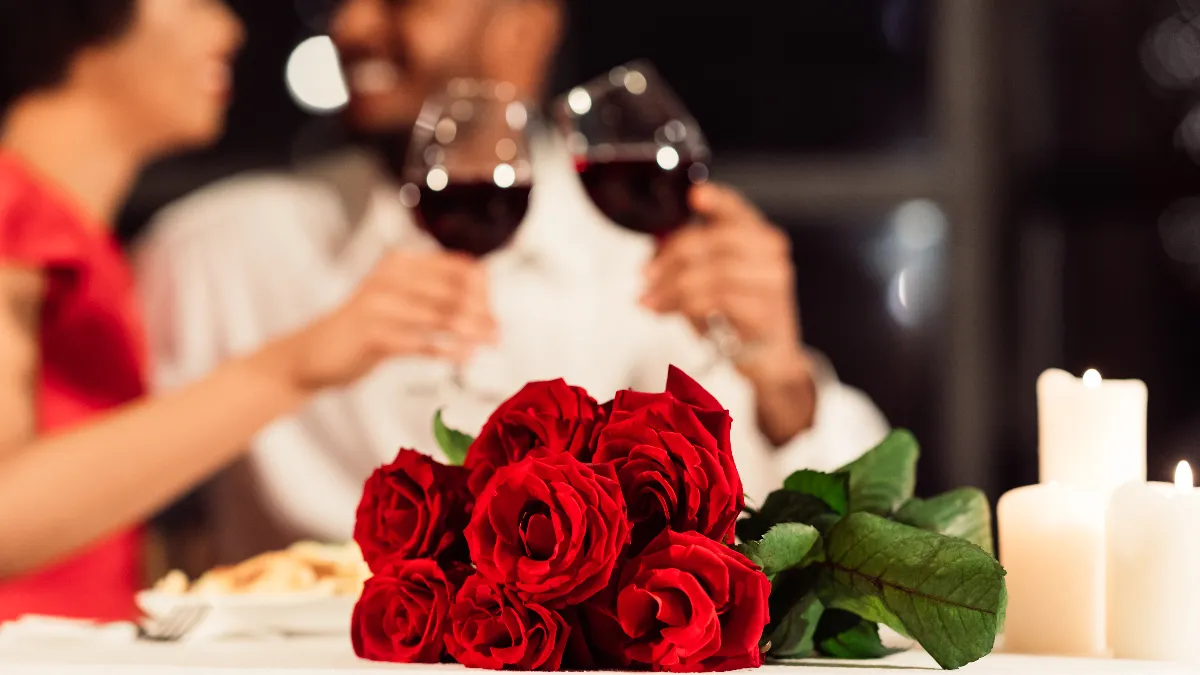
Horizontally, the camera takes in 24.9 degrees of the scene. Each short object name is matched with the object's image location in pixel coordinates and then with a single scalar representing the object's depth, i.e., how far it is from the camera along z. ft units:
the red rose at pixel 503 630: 4.57
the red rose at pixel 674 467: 4.56
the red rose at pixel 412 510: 4.73
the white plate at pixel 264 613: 5.29
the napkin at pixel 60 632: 5.26
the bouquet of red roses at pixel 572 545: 4.49
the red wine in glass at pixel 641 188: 6.59
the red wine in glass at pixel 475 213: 6.50
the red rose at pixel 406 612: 4.69
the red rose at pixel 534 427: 4.69
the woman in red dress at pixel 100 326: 6.92
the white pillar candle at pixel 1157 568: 4.81
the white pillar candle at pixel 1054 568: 4.96
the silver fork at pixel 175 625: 5.24
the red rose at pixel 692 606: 4.47
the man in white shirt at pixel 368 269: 12.23
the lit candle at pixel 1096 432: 5.05
